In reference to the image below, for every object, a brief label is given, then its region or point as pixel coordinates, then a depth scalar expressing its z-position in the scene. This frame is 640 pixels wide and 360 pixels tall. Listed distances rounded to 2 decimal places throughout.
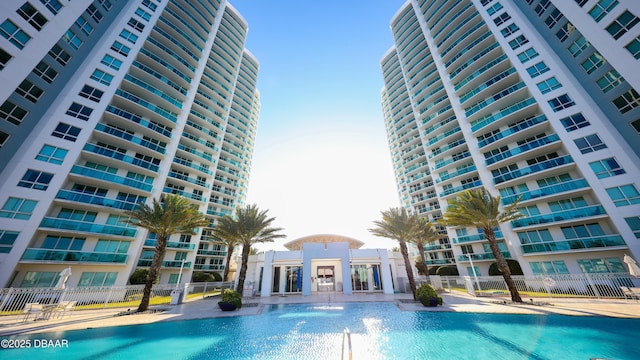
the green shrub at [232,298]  17.44
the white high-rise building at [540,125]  20.66
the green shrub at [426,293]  17.22
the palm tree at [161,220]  18.29
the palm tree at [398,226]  24.25
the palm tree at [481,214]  20.09
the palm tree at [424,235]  28.01
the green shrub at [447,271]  32.81
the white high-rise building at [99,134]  19.92
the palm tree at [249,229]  24.08
